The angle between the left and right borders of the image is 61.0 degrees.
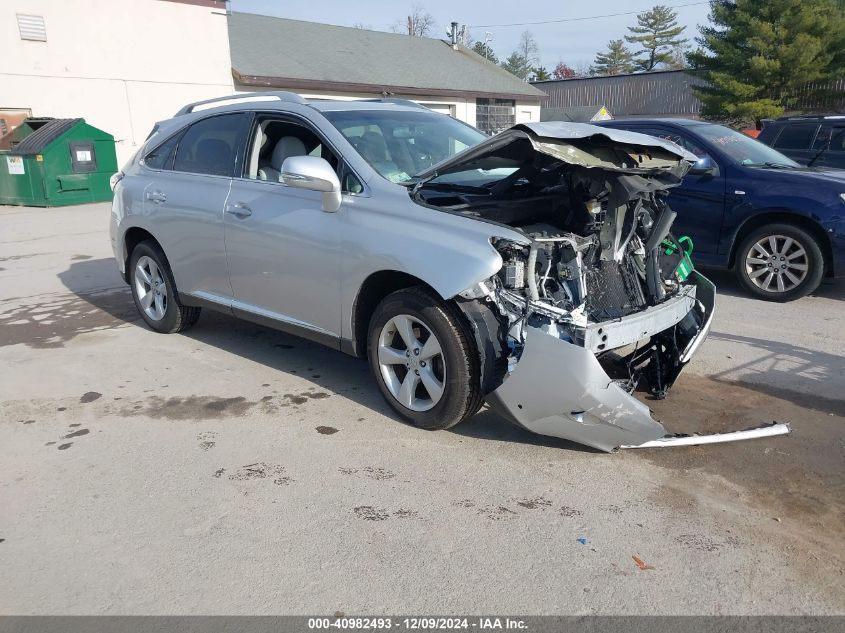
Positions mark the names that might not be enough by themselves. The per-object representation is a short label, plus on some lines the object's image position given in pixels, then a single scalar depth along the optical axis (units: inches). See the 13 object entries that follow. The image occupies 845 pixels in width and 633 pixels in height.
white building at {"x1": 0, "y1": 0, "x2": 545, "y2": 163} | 765.9
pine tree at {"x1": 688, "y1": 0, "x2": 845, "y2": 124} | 1194.0
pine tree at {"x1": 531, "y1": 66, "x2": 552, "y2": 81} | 3528.5
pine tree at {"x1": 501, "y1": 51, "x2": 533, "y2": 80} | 3467.0
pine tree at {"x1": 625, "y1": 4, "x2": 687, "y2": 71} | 3070.9
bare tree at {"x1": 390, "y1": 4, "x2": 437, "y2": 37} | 2628.0
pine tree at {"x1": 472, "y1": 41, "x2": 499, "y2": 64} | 3350.9
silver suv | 143.9
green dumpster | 654.5
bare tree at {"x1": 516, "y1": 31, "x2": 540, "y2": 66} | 3479.3
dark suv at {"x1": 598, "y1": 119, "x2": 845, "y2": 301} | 266.7
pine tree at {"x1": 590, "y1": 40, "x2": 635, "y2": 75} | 3358.5
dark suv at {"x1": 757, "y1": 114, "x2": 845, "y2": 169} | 405.4
